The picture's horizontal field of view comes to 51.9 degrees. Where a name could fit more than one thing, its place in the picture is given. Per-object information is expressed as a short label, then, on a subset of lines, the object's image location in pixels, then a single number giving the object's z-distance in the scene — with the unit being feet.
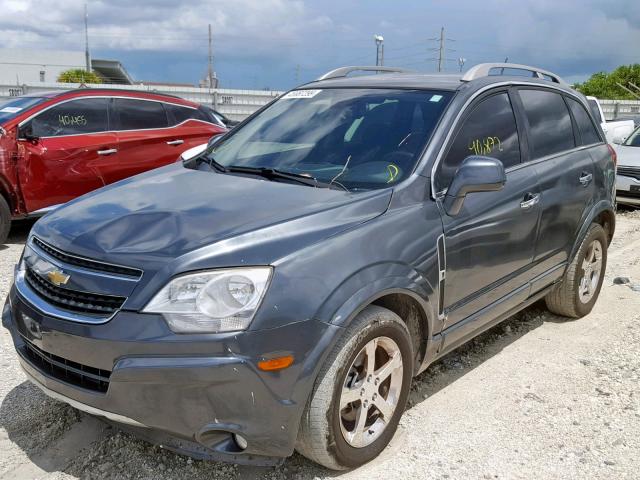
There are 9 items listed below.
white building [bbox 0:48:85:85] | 169.68
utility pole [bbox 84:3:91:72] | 175.32
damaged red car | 23.22
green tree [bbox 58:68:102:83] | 150.61
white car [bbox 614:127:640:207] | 33.40
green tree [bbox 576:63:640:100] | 135.64
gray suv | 8.28
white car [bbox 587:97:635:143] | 42.79
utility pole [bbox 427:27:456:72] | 160.43
